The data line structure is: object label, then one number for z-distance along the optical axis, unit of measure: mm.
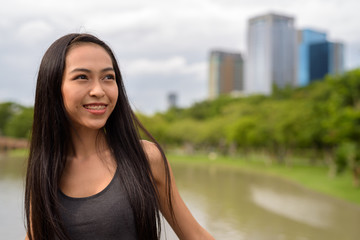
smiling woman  1178
